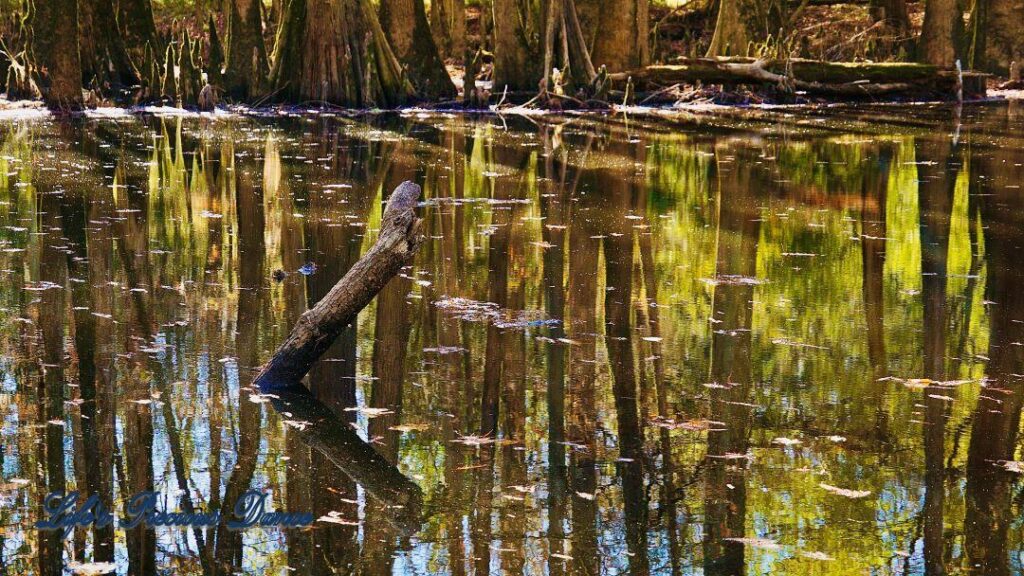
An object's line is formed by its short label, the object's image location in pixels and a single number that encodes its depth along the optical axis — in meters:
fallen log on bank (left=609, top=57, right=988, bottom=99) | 28.56
